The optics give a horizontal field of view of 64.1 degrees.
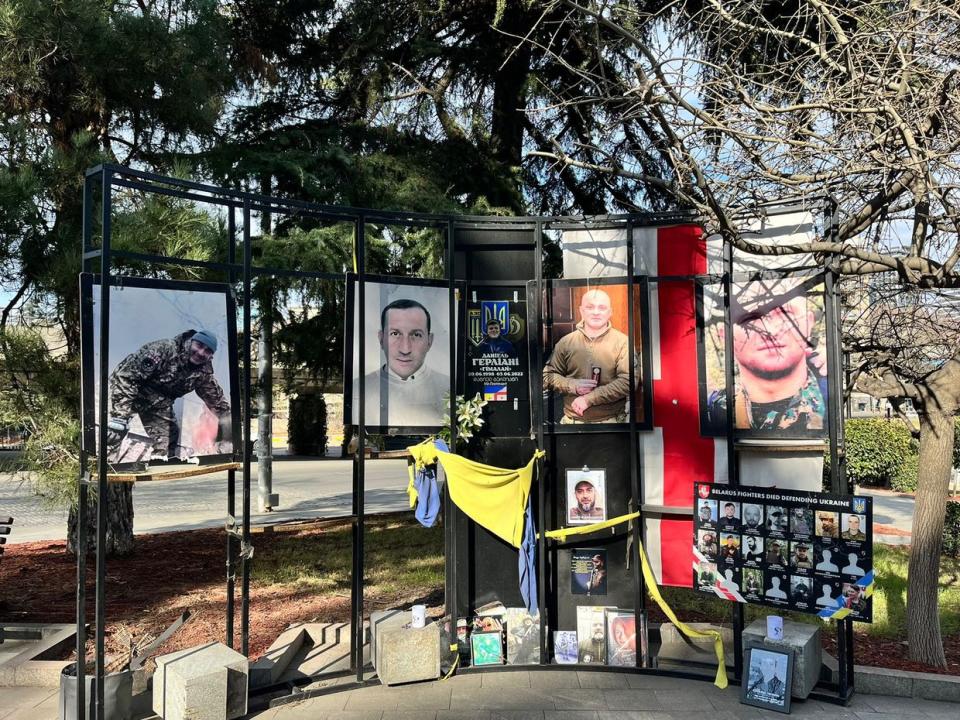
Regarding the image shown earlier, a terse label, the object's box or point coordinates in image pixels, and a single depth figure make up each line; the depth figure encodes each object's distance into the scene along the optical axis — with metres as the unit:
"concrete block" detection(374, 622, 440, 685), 6.98
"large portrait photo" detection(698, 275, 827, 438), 7.10
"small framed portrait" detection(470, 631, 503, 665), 7.41
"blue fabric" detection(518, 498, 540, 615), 7.46
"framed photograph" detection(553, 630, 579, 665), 7.48
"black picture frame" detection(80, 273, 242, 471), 5.71
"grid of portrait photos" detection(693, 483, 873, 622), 6.52
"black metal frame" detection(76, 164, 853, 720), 5.73
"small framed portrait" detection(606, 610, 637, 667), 7.39
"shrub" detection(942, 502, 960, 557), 12.42
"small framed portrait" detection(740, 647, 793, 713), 6.43
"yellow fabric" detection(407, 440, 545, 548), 7.38
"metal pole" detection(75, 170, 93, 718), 5.56
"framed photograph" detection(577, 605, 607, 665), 7.48
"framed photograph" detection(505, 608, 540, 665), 7.45
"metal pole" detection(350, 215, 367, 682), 7.11
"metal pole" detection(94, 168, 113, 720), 5.69
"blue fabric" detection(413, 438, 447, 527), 7.44
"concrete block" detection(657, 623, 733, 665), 7.66
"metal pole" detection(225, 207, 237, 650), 6.85
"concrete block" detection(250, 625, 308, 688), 6.86
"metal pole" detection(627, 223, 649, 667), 7.42
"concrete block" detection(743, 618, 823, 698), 6.54
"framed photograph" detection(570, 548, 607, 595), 7.75
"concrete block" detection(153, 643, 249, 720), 5.84
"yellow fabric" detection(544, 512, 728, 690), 7.08
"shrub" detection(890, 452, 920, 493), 21.50
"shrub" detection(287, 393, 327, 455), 13.31
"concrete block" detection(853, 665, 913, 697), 6.76
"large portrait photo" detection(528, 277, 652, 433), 7.65
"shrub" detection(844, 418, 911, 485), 21.75
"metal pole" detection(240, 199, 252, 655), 6.61
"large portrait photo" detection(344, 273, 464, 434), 7.34
